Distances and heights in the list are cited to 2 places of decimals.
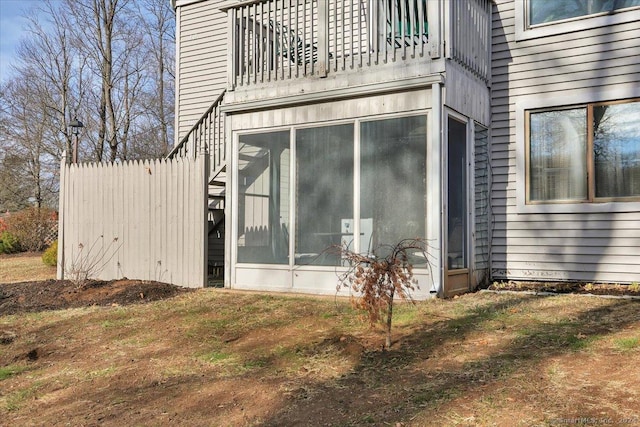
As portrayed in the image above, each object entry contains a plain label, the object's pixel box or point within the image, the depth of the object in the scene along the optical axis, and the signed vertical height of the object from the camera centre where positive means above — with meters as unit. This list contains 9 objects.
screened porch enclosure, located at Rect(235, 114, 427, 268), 7.00 +0.44
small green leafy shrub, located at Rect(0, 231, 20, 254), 17.72 -0.63
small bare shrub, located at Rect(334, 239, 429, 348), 4.46 -0.52
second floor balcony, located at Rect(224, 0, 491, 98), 6.89 +2.50
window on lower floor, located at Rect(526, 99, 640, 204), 7.34 +0.93
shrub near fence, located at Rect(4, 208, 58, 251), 18.17 -0.19
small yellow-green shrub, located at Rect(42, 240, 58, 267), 12.40 -0.76
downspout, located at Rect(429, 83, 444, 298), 6.62 +0.56
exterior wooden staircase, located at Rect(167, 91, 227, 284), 9.61 +1.26
